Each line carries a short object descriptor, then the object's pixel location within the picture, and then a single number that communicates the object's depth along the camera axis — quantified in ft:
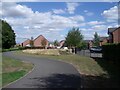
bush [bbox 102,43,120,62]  28.86
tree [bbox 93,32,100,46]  129.91
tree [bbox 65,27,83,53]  87.15
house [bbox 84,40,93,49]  149.15
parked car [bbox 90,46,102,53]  71.41
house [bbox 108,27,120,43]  62.47
